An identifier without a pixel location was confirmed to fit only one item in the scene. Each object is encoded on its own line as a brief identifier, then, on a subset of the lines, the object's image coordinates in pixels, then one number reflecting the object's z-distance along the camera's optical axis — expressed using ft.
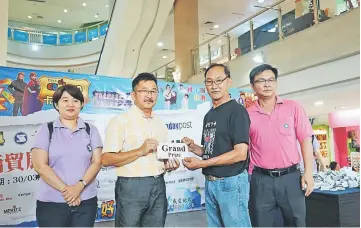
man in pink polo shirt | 6.62
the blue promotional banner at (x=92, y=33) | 44.35
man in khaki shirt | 5.90
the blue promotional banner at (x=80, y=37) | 45.32
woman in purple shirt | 5.84
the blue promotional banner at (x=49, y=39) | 44.57
